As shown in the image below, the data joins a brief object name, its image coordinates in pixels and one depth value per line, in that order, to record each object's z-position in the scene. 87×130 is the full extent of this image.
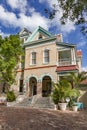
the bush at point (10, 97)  11.18
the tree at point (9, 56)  12.21
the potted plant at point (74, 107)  9.19
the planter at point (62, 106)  8.99
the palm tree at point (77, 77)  10.21
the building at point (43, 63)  12.27
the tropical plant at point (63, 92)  9.39
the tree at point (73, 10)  4.97
